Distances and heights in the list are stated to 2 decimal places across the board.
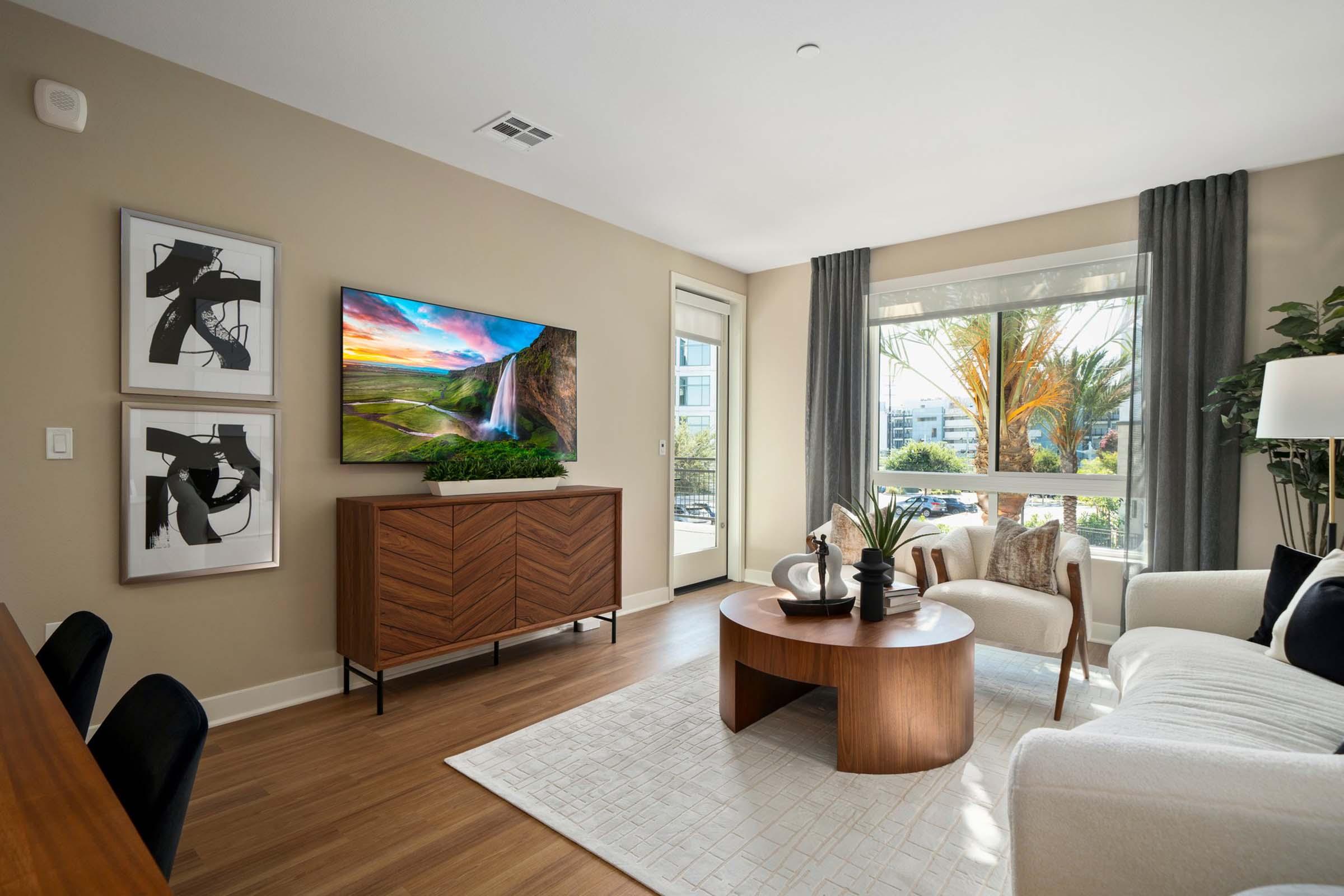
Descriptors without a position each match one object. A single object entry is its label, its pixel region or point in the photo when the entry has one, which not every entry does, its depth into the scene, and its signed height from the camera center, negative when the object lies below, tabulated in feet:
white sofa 3.42 -2.01
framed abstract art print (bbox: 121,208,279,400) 8.48 +1.68
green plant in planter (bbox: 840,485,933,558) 9.52 -1.25
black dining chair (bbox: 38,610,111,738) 4.51 -1.58
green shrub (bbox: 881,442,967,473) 15.76 -0.41
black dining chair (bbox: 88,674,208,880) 2.98 -1.52
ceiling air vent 10.25 +4.81
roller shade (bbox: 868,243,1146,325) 13.44 +3.39
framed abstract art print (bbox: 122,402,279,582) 8.51 -0.71
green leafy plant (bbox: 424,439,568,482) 11.14 -0.44
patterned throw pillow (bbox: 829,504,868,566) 13.93 -1.98
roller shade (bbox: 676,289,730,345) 17.29 +3.26
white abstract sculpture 9.40 -1.94
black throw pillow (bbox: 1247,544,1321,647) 7.60 -1.56
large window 13.70 +1.18
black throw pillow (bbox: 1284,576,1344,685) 6.52 -1.85
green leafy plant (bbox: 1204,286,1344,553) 10.37 +0.30
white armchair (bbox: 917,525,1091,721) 9.91 -2.51
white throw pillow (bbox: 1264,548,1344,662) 6.98 -1.54
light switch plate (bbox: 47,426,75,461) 7.98 -0.09
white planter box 10.95 -0.81
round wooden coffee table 7.79 -2.78
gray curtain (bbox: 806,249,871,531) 16.75 +1.45
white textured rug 6.10 -3.89
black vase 8.92 -1.89
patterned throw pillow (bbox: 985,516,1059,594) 10.93 -1.91
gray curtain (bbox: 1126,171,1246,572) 11.99 +1.51
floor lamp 8.04 +0.56
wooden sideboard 9.72 -2.08
